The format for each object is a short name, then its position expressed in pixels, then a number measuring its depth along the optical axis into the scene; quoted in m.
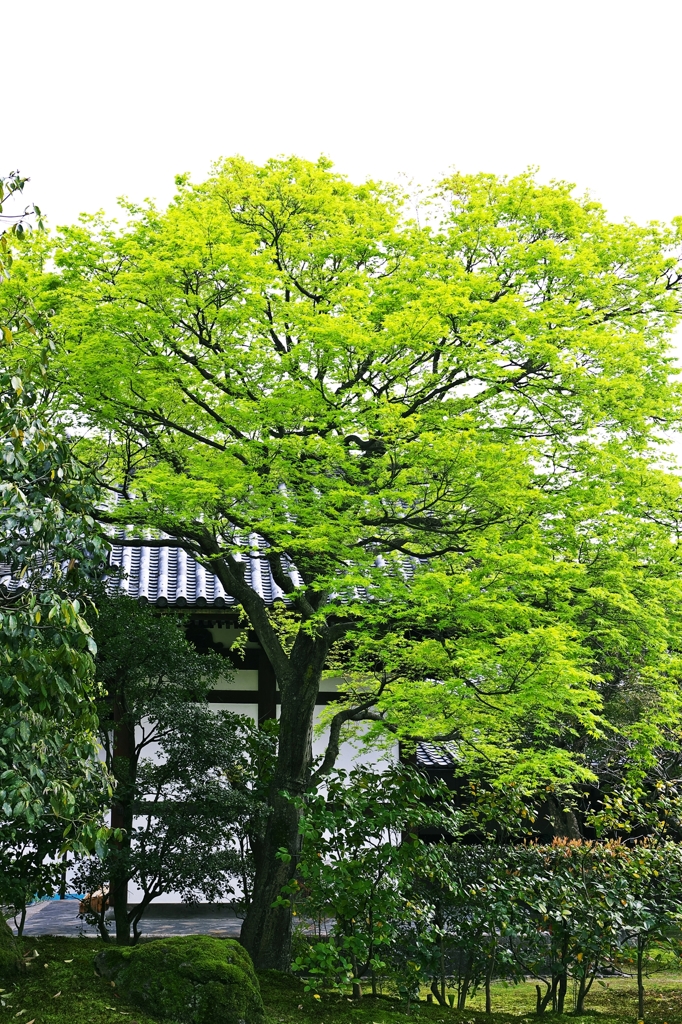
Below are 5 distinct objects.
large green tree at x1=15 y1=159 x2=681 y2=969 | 7.93
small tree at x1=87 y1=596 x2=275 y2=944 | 8.47
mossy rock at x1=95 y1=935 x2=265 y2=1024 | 6.40
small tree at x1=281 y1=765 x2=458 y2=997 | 7.53
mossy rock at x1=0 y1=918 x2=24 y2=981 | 6.74
